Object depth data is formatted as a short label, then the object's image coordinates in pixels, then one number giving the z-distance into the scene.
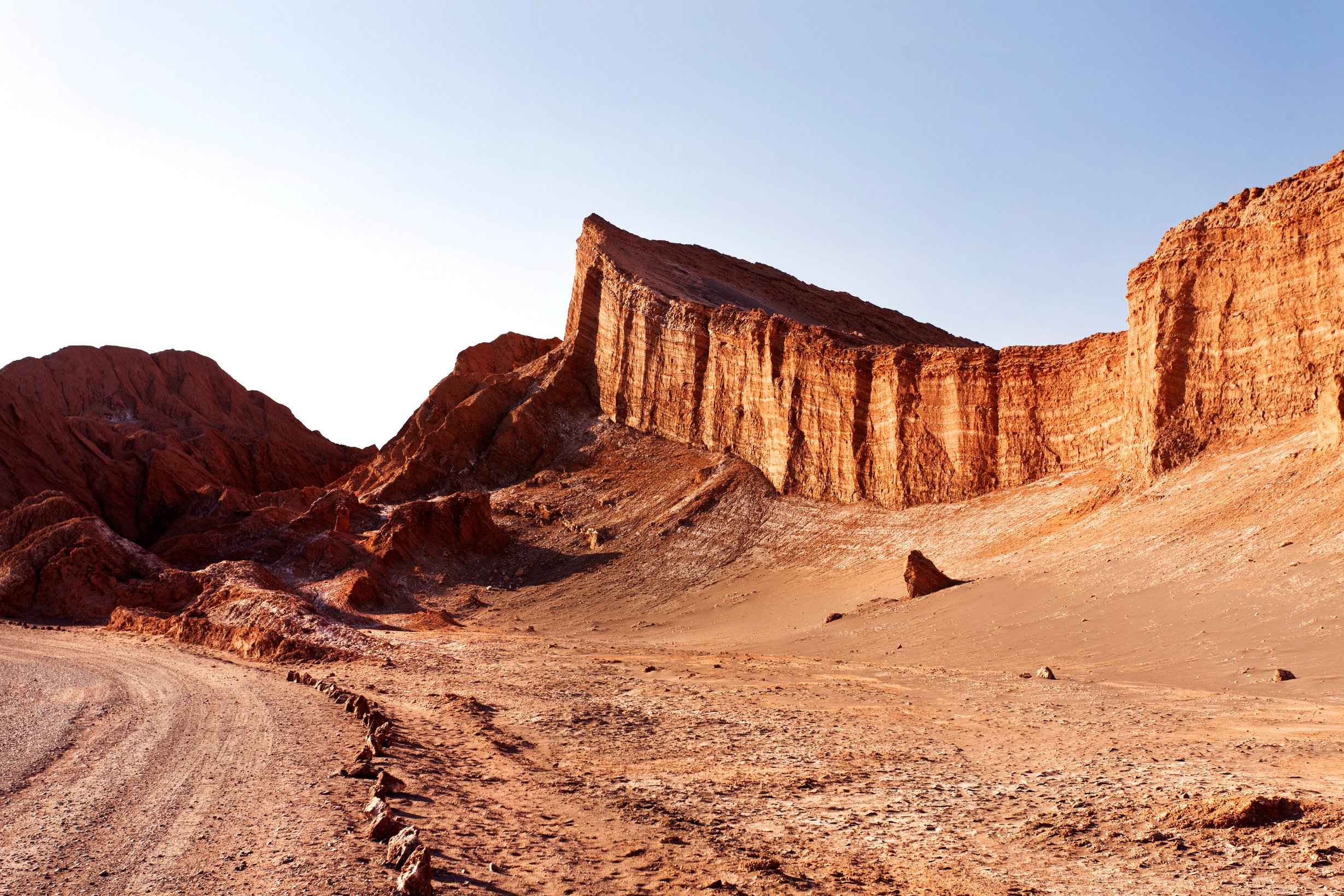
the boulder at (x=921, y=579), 24.62
